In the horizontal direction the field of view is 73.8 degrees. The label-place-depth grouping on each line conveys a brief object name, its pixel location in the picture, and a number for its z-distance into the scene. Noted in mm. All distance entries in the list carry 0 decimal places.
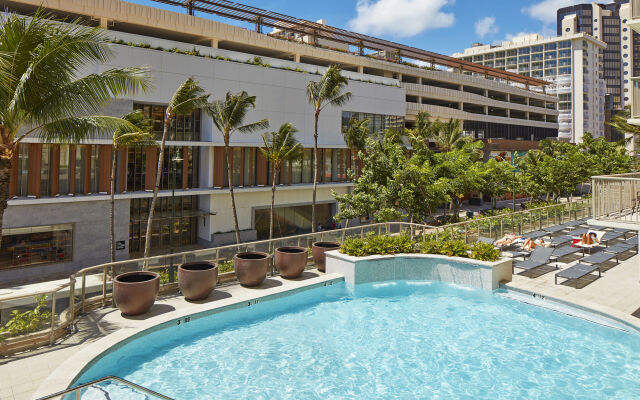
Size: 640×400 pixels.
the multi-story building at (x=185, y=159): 24203
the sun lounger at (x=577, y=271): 13952
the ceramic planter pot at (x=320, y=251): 16047
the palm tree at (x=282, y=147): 27297
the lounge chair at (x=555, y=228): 22981
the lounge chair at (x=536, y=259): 15816
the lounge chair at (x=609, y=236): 20242
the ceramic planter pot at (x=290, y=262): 14531
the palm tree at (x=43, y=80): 9008
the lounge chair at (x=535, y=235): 20534
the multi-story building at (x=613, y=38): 128875
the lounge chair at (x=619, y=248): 17891
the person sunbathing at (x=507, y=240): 19172
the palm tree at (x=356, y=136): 32750
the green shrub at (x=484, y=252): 15031
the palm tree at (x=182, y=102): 20297
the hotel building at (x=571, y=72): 106062
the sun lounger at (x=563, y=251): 17228
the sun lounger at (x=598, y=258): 15883
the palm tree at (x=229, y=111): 24641
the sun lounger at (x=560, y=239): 19683
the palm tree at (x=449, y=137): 43188
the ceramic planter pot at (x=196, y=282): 12031
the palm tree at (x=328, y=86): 26656
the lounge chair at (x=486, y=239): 19422
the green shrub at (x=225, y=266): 13678
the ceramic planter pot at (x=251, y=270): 13461
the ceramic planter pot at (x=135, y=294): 10602
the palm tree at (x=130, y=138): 20375
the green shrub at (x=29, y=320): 8594
